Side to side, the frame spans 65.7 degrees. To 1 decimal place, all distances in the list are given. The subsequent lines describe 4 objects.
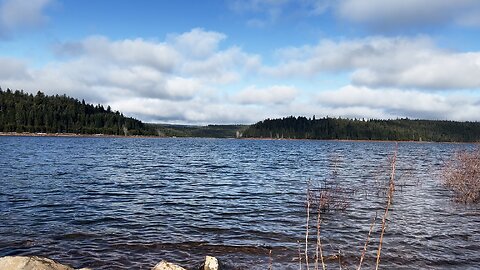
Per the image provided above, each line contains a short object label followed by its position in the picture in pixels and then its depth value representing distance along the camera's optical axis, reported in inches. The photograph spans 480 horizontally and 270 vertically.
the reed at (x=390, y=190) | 215.9
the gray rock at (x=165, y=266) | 394.4
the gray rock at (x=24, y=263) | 328.6
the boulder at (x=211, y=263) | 466.0
